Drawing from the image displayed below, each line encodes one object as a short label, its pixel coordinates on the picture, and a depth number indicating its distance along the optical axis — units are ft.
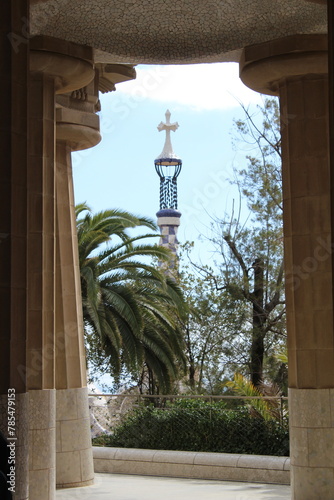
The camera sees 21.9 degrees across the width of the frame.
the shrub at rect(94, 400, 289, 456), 57.77
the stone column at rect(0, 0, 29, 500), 30.32
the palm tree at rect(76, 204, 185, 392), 73.92
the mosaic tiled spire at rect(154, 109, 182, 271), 187.62
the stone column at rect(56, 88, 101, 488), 52.85
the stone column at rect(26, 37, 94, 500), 44.01
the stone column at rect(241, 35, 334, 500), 44.11
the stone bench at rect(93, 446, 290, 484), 52.85
